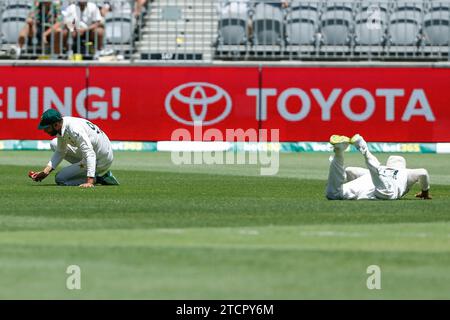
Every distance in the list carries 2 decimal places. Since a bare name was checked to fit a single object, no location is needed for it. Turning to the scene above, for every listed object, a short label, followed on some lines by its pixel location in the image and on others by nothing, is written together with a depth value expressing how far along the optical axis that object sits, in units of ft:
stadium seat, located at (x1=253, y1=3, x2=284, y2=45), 99.25
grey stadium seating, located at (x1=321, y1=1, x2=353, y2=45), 98.53
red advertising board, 92.48
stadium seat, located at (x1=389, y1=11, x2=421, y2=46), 98.07
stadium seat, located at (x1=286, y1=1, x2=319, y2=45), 99.25
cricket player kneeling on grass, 55.21
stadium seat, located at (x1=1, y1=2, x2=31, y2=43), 100.27
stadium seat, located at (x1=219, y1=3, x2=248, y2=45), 98.94
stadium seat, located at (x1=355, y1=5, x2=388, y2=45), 98.12
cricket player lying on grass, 48.06
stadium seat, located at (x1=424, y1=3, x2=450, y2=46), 96.43
